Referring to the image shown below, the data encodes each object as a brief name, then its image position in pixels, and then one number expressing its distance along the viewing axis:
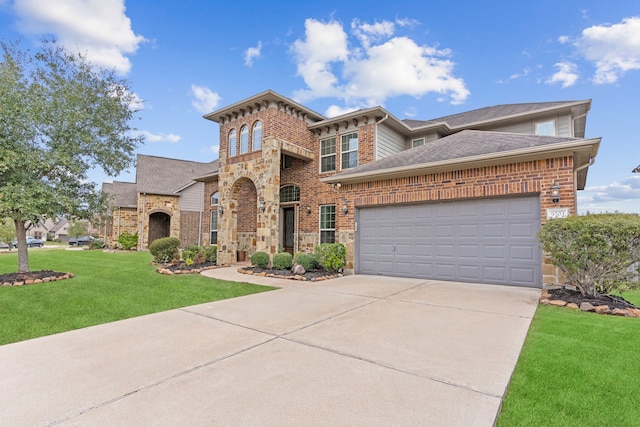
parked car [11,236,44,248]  32.74
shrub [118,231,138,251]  19.77
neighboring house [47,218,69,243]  49.76
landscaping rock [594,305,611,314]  4.88
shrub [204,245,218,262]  12.53
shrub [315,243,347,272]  9.52
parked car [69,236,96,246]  33.06
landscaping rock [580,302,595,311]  5.01
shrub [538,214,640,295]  5.08
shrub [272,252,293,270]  10.05
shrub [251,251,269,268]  10.50
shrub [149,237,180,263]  11.82
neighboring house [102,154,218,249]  19.91
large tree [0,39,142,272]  7.52
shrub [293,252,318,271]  9.64
